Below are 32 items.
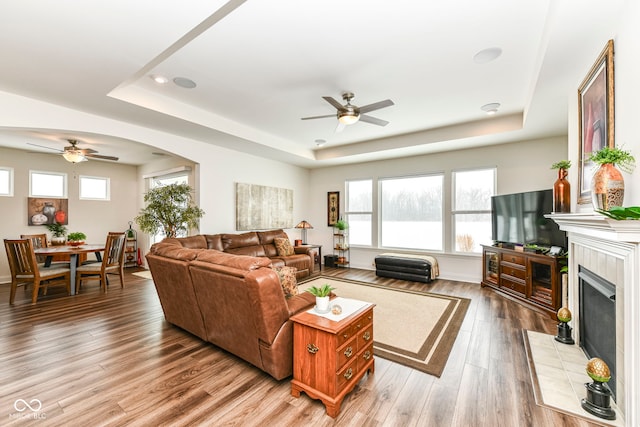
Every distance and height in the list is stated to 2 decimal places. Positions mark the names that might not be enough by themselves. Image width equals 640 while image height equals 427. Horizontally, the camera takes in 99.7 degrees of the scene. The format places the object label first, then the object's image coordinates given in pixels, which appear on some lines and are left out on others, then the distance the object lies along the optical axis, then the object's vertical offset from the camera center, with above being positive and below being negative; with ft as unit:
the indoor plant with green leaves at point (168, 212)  15.07 +0.16
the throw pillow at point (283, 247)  19.49 -2.34
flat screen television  12.67 -0.33
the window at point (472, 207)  17.52 +0.47
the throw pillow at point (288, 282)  7.93 -1.98
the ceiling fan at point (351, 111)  10.34 +4.24
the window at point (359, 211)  22.39 +0.30
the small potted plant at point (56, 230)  20.12 -1.15
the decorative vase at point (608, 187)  5.45 +0.56
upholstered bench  17.40 -3.52
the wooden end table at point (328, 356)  5.98 -3.33
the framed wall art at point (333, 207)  23.77 +0.67
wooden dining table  14.30 -2.00
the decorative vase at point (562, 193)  9.26 +0.72
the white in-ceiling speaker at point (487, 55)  8.68 +5.28
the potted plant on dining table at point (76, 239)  16.94 -1.57
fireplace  6.45 -2.84
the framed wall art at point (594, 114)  6.47 +2.73
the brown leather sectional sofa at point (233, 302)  6.71 -2.48
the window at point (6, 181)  18.57 +2.35
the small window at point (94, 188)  22.23 +2.28
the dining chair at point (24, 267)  13.27 -2.60
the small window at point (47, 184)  19.77 +2.35
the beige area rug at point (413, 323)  8.48 -4.42
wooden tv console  11.68 -3.16
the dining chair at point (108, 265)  15.57 -3.03
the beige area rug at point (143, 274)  19.57 -4.47
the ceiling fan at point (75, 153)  16.08 +3.80
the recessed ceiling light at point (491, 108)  13.00 +5.28
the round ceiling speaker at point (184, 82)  10.53 +5.31
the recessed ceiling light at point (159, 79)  10.28 +5.29
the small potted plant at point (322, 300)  6.86 -2.17
